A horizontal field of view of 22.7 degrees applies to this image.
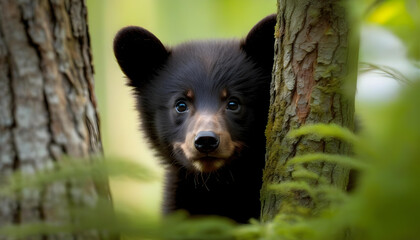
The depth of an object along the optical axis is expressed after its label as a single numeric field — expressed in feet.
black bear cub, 31.58
